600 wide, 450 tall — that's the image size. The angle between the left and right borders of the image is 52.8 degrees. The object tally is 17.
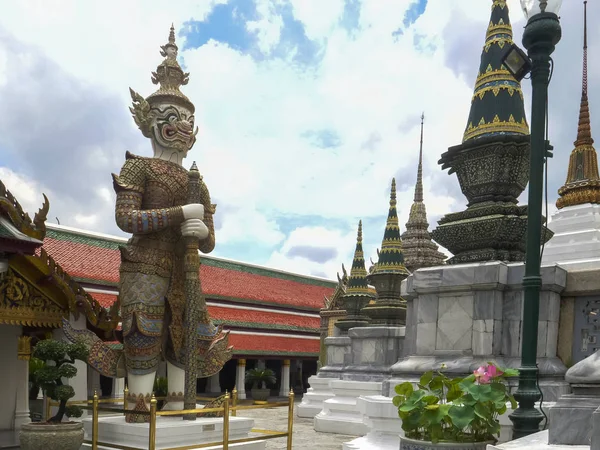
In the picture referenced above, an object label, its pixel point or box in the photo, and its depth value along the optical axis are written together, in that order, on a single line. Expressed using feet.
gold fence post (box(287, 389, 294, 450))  24.67
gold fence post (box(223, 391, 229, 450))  22.90
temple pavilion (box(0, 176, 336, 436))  28.25
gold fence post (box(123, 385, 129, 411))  25.49
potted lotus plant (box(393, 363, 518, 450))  14.71
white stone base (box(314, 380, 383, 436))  42.06
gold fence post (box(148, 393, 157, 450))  20.76
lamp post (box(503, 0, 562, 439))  15.72
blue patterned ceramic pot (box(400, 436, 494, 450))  14.61
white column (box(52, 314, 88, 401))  30.71
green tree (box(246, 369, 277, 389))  89.04
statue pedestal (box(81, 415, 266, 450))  22.95
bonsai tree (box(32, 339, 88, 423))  23.61
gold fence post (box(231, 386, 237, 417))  25.11
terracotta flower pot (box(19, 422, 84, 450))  22.36
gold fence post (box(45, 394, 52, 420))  25.35
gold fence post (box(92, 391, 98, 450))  23.36
